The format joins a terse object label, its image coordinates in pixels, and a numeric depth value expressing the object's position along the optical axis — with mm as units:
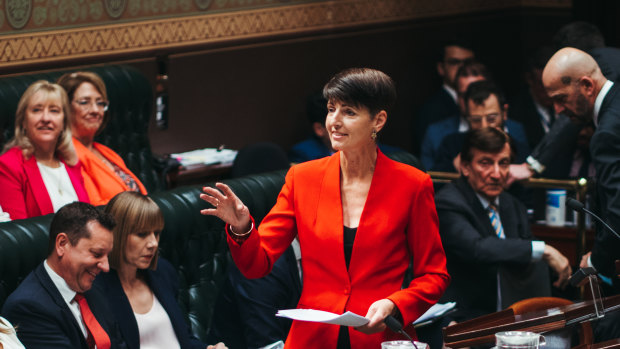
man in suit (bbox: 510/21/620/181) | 10344
